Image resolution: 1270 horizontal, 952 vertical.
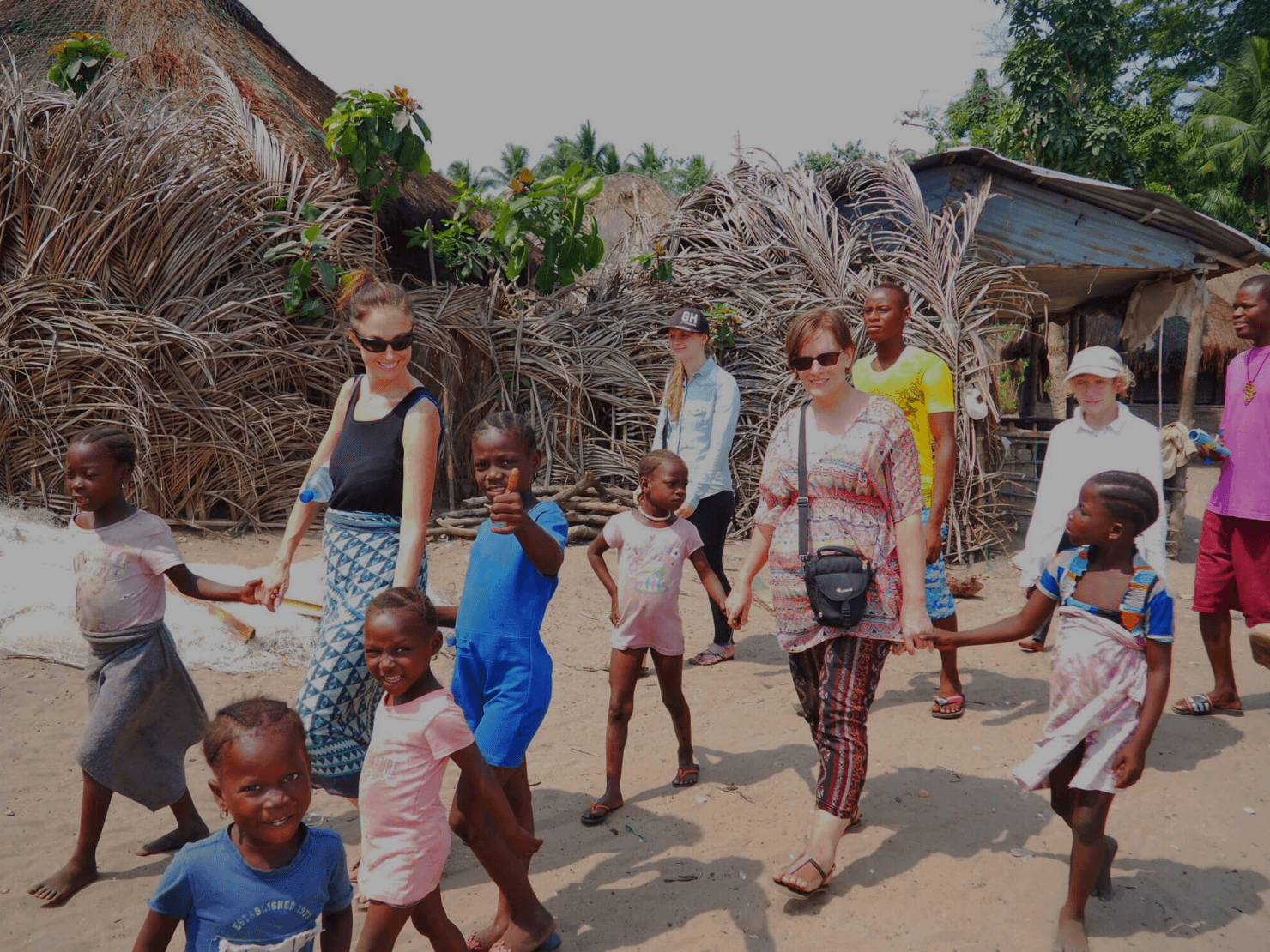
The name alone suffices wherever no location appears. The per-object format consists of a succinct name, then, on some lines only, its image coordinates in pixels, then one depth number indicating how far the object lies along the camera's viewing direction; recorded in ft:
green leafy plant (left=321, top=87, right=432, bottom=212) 23.98
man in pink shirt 14.33
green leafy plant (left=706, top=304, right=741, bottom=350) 27.53
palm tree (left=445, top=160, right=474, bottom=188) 120.37
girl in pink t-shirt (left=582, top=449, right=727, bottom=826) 11.32
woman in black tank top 8.88
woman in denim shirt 16.42
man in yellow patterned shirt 12.62
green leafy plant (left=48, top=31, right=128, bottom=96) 23.03
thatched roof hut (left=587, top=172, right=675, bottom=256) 54.29
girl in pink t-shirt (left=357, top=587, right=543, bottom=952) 6.96
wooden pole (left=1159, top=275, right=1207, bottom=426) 29.35
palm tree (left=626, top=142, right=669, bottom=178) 116.47
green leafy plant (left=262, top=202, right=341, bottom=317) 22.79
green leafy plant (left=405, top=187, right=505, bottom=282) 27.94
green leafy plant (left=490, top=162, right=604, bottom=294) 26.86
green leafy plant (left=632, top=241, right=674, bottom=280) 28.50
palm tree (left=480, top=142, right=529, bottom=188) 130.62
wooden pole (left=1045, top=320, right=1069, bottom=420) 56.39
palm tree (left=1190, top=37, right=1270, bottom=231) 66.23
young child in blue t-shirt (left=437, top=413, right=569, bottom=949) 8.04
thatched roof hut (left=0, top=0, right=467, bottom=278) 29.25
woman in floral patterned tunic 9.23
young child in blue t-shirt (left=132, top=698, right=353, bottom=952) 5.86
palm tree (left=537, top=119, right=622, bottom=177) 120.57
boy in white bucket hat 11.73
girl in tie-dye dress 8.34
